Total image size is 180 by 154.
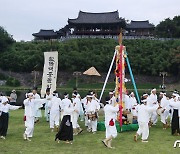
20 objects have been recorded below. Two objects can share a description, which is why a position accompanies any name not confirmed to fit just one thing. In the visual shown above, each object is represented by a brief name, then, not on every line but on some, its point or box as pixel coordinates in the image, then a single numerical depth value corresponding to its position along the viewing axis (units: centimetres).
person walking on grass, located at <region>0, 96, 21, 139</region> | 1171
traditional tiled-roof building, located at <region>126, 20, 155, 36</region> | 5778
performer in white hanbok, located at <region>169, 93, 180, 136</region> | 1244
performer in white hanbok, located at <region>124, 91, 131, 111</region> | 1468
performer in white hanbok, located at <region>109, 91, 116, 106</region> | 1188
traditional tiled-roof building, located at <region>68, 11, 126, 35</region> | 5431
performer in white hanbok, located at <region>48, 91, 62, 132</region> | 1311
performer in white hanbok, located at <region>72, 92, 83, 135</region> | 1267
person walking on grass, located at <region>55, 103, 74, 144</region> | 1063
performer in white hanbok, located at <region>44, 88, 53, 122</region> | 1433
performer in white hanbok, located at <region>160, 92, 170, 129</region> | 1413
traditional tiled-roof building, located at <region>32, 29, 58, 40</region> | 6041
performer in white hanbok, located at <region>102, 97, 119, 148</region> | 1009
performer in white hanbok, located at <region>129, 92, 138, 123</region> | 1467
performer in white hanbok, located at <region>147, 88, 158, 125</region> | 1368
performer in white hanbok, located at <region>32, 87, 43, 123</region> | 1594
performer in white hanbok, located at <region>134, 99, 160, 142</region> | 1100
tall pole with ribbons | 1366
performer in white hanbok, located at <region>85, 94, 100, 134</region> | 1280
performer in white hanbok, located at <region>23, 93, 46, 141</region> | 1145
